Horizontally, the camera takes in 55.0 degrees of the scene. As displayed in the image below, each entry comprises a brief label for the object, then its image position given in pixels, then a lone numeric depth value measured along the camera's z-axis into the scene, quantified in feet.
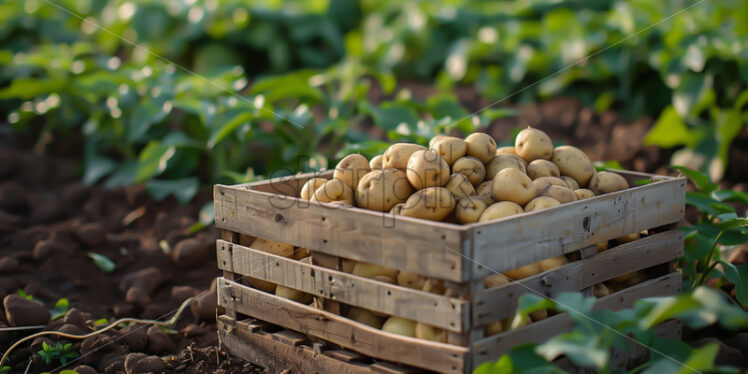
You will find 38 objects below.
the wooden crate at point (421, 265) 6.85
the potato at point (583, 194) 8.36
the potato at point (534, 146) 9.02
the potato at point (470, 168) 8.48
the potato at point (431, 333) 7.13
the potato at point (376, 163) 8.85
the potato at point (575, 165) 9.01
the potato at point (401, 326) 7.35
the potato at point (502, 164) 8.63
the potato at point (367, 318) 7.72
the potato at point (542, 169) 8.68
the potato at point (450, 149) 8.59
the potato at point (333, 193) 8.14
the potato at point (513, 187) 7.93
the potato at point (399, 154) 8.41
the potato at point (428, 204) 7.54
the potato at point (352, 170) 8.41
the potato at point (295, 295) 8.39
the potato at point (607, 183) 8.81
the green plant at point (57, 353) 8.84
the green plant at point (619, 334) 5.65
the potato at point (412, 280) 7.41
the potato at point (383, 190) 7.96
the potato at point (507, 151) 9.32
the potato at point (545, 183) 8.24
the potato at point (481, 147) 8.70
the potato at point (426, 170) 7.83
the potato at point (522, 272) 7.53
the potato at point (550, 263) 7.66
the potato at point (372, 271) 7.68
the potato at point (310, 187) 8.58
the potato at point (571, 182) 8.61
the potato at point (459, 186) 8.05
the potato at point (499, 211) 7.51
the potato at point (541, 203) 7.72
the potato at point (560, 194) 7.93
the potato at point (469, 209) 7.71
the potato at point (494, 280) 7.20
